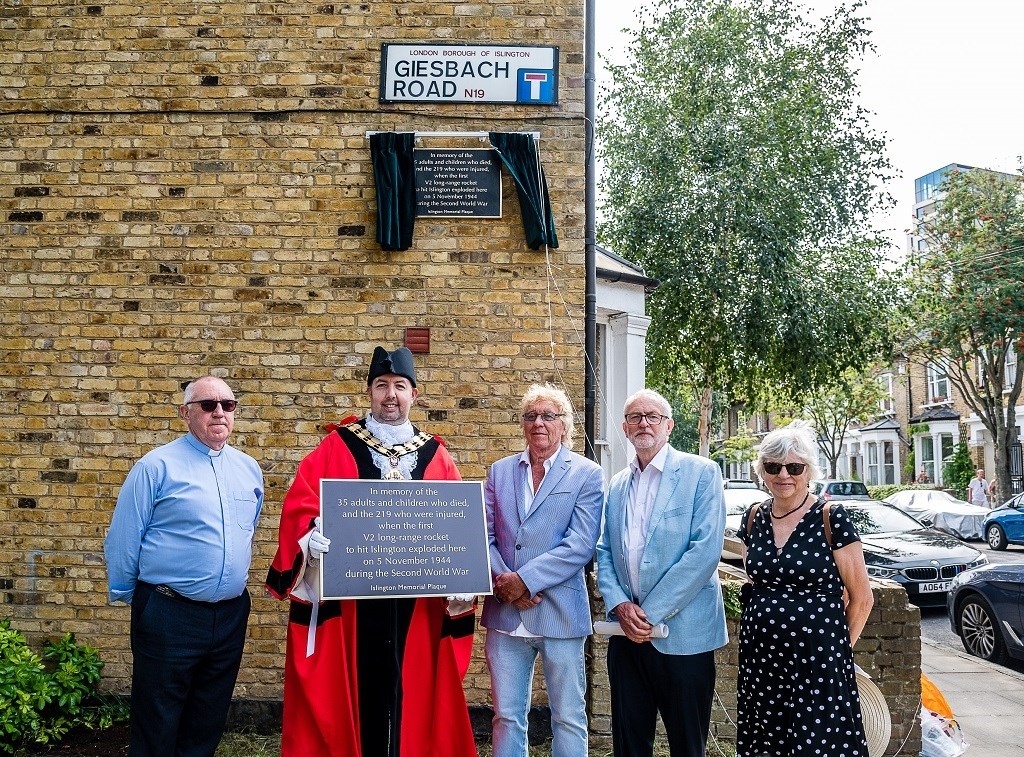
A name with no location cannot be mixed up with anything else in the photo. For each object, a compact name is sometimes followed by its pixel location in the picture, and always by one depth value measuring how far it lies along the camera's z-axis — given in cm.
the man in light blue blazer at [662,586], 379
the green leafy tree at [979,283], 2472
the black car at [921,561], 1098
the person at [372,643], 397
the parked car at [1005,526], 2028
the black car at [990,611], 843
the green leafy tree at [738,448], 4212
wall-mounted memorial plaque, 580
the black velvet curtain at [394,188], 572
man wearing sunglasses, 392
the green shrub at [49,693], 504
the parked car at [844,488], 2458
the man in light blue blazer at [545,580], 402
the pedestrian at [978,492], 2814
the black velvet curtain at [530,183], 570
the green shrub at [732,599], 531
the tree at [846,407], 3641
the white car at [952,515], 2133
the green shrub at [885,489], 3474
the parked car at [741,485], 2074
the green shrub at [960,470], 3244
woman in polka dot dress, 356
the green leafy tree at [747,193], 1628
